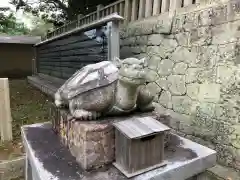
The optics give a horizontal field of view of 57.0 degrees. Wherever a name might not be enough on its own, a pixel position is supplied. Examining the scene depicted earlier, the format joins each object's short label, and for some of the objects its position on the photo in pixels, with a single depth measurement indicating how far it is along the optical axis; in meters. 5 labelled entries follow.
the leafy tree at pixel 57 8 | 6.84
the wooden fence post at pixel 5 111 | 3.13
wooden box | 1.33
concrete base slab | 1.37
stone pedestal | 1.39
